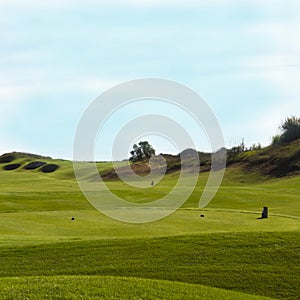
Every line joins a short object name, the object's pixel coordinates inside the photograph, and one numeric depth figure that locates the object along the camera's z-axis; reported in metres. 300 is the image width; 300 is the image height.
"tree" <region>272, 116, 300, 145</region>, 123.29
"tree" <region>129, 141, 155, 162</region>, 151.11
